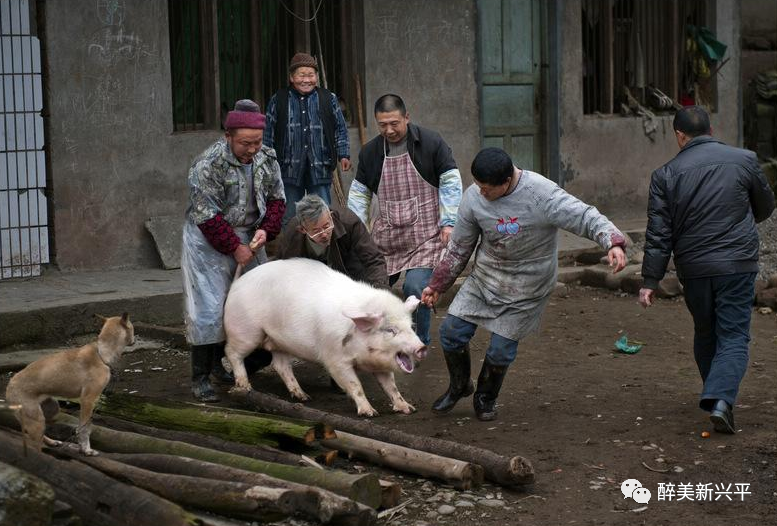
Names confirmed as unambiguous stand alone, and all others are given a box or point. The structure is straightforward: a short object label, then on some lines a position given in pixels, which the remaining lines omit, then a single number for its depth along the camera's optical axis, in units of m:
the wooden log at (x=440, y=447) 5.52
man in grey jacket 6.34
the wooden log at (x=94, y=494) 4.67
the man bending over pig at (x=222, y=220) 7.02
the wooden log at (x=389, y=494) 5.26
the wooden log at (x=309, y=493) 4.87
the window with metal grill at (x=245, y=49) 11.27
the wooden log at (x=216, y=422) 5.83
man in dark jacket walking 6.37
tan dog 5.25
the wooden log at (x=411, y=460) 5.54
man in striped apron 7.68
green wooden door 13.36
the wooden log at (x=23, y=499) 4.55
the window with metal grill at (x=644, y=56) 14.32
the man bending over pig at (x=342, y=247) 7.19
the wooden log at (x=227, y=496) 4.87
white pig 6.77
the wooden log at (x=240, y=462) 5.10
